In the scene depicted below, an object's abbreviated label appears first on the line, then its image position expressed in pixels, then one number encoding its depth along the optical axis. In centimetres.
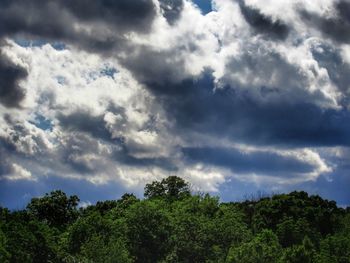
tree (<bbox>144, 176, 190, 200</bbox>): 16200
